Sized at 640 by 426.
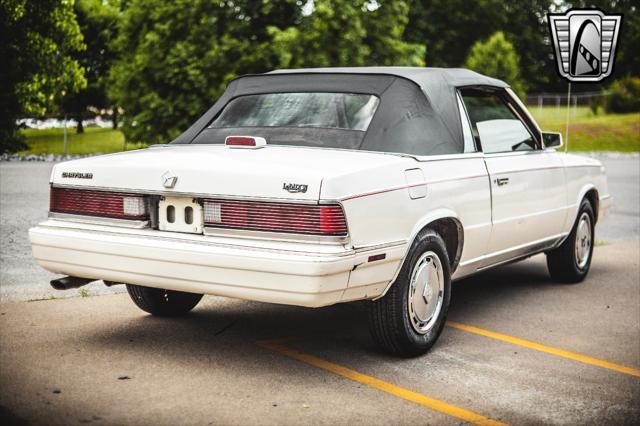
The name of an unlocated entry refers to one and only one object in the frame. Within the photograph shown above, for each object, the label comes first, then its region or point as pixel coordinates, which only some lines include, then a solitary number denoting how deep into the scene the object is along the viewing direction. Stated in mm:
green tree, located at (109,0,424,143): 22031
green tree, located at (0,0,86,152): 20156
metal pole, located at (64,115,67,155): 25934
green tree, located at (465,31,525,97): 45625
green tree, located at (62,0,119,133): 36250
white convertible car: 4387
